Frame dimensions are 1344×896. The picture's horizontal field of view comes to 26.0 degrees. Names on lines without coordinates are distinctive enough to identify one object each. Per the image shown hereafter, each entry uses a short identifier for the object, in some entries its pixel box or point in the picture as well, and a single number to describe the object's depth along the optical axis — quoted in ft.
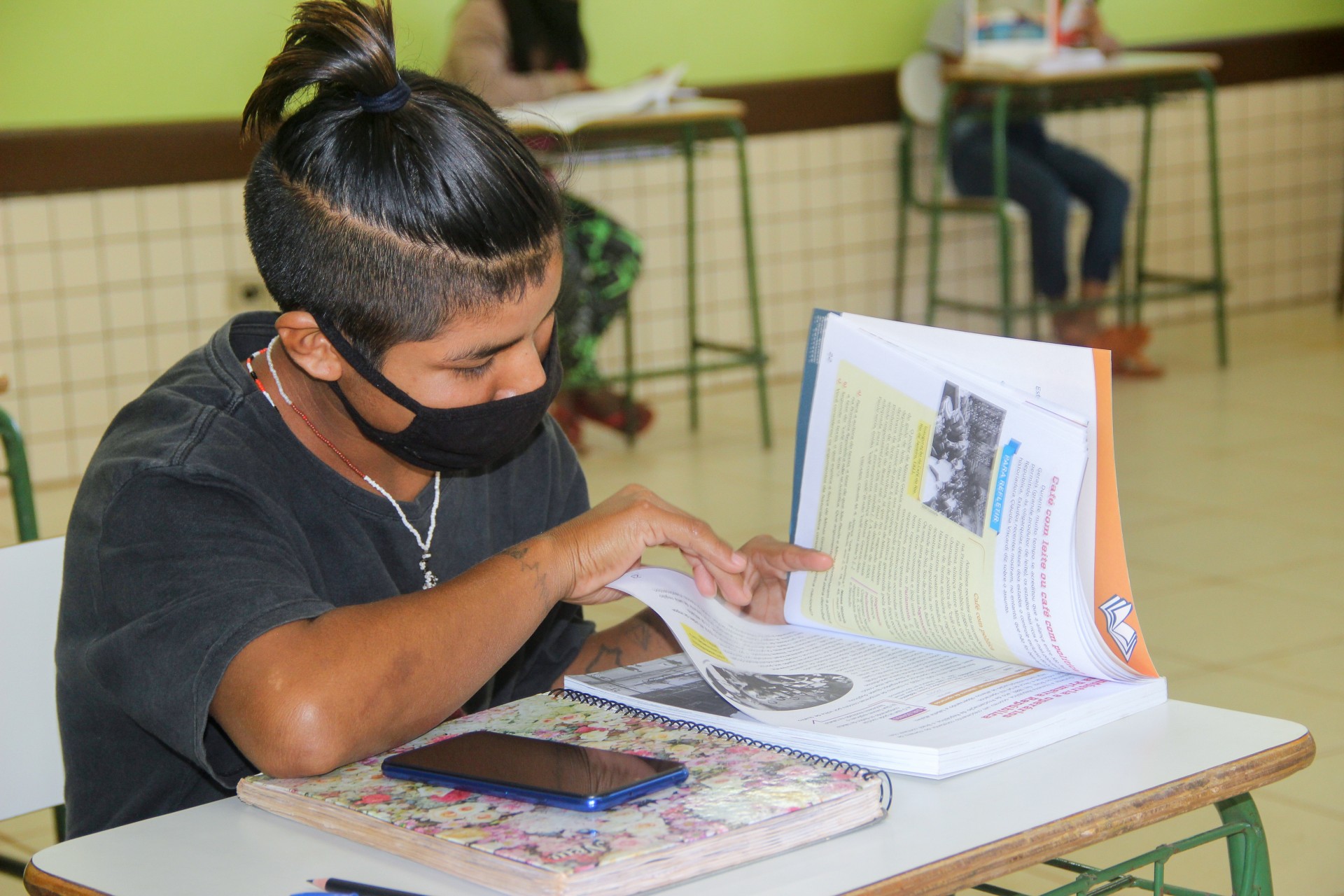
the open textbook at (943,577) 6.93
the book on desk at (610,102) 20.38
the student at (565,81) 20.94
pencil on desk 5.44
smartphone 5.88
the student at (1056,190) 23.26
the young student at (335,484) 6.94
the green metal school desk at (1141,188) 22.60
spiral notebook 5.39
